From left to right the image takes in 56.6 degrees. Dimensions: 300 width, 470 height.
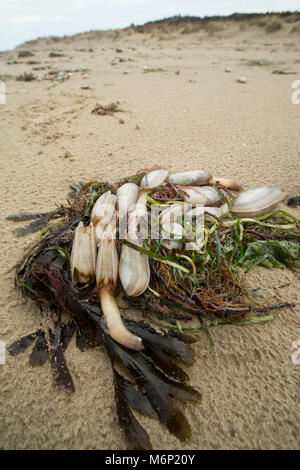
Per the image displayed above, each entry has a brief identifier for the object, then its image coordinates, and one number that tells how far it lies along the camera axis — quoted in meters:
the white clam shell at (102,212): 0.50
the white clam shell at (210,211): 0.56
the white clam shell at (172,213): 0.53
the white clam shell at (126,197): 0.57
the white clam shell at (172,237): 0.49
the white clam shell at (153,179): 0.62
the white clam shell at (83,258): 0.46
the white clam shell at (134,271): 0.45
